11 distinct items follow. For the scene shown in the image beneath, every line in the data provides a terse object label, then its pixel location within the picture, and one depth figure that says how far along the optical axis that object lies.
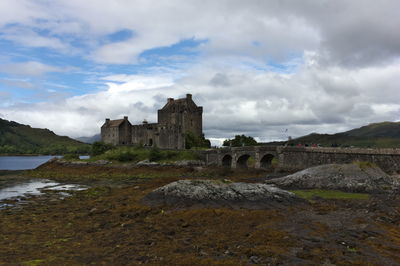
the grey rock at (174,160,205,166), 60.38
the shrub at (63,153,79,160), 76.21
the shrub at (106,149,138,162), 66.38
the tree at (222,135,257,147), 78.81
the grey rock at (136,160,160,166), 60.81
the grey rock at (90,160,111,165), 66.54
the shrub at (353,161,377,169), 31.07
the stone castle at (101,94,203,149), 77.44
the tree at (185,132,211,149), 76.81
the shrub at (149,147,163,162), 64.25
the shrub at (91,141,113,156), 78.75
